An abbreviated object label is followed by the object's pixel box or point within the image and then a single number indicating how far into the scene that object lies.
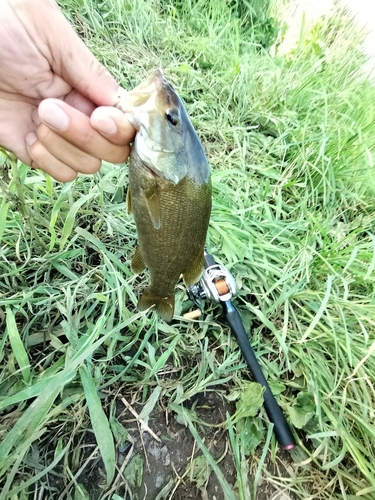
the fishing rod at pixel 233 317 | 0.45
